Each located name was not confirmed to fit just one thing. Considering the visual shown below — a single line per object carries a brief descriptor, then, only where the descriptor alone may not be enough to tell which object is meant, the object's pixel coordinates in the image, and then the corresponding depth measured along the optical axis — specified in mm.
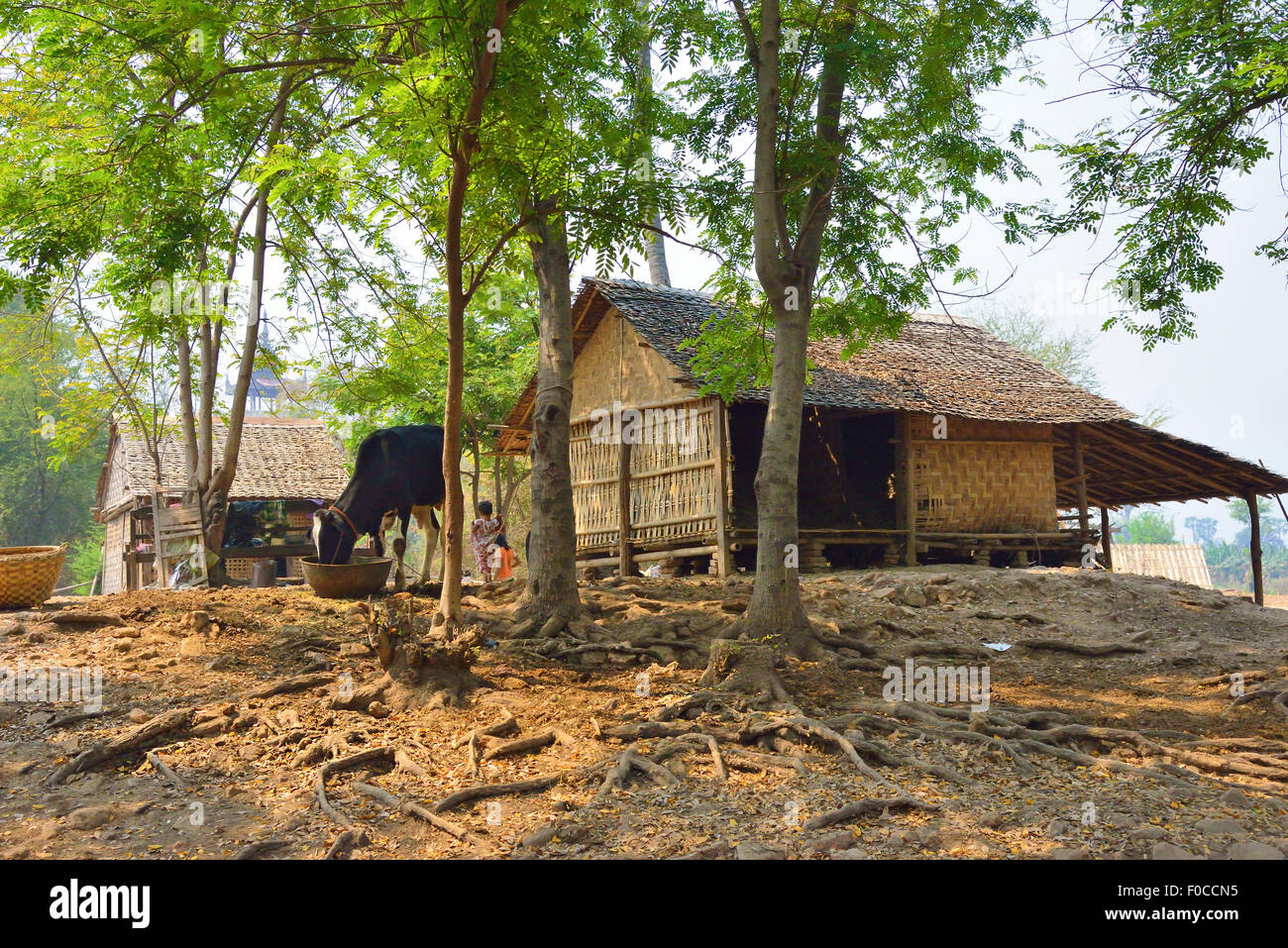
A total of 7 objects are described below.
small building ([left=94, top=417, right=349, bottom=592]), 26000
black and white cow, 11316
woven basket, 9977
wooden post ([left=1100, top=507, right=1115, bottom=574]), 19216
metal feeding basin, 10766
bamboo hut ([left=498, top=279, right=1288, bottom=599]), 15297
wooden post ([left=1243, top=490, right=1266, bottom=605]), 18297
